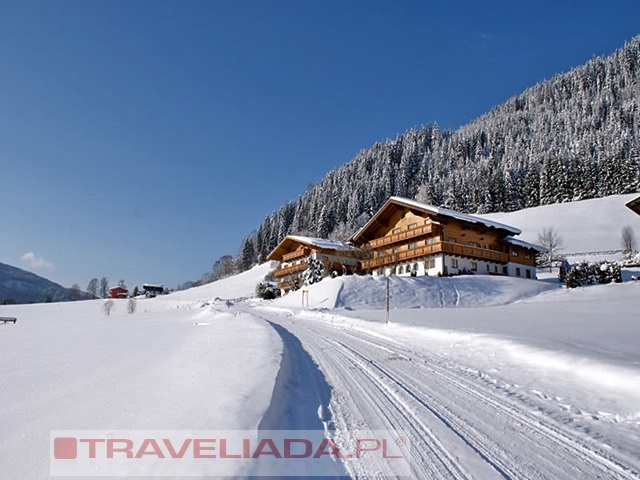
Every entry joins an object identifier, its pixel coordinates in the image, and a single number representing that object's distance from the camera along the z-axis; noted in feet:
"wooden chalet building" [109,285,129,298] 388.16
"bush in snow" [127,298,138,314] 160.35
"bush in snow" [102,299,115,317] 160.76
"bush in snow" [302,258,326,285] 157.07
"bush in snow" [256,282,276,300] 193.77
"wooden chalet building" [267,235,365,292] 184.44
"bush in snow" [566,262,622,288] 109.66
